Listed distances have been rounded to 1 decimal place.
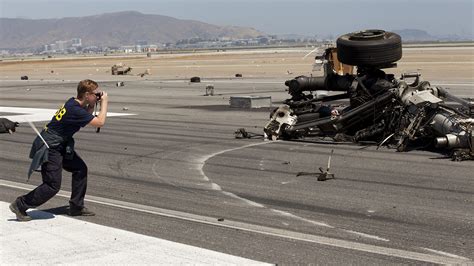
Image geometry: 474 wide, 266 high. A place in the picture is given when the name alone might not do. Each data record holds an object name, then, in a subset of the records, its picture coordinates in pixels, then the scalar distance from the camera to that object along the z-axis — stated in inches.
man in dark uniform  307.3
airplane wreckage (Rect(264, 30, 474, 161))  499.8
